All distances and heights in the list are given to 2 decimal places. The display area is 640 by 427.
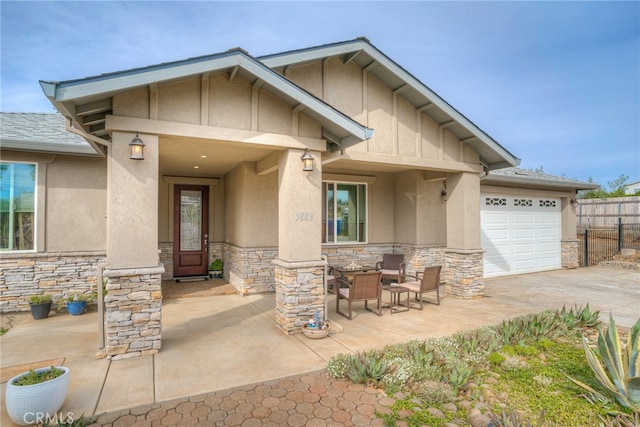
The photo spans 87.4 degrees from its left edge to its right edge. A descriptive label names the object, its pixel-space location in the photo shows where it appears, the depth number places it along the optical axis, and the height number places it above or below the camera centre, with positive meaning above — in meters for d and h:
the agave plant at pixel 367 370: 3.65 -1.70
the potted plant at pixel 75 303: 6.40 -1.69
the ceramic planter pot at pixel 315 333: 5.03 -1.76
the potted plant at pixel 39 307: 6.10 -1.65
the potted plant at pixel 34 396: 2.80 -1.52
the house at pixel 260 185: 4.40 +0.74
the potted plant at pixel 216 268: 10.04 -1.54
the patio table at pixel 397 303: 6.75 -1.81
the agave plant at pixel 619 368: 3.14 -1.51
